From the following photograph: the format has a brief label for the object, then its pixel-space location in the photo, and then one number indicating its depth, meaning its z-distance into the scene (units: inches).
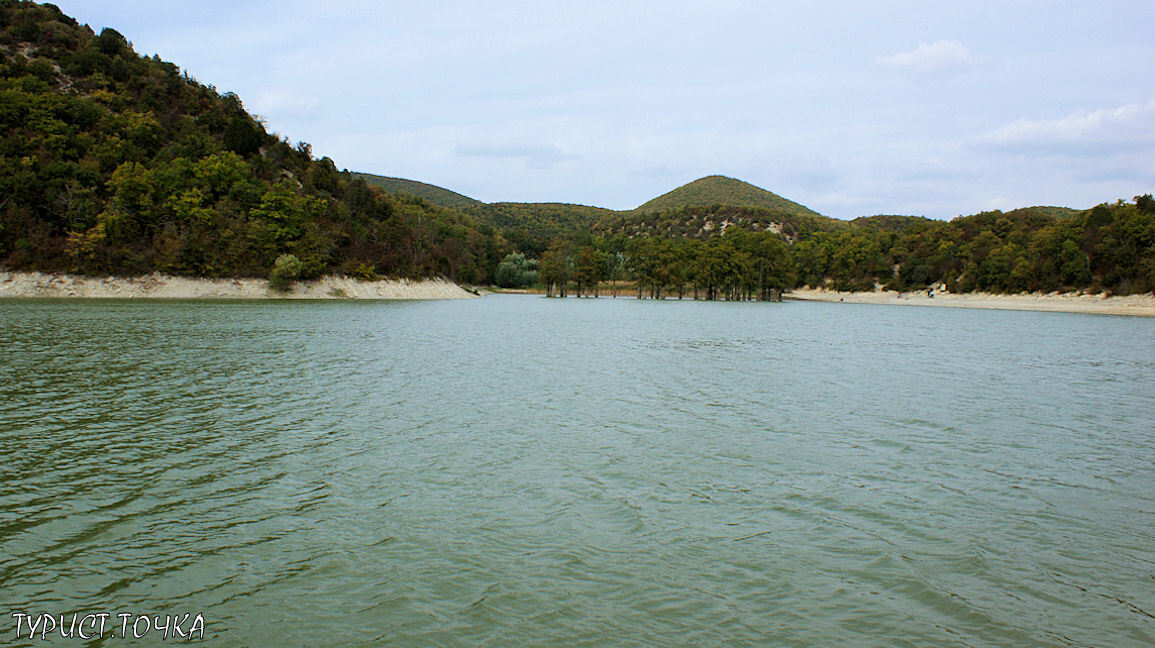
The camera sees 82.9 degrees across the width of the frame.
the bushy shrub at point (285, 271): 3292.3
